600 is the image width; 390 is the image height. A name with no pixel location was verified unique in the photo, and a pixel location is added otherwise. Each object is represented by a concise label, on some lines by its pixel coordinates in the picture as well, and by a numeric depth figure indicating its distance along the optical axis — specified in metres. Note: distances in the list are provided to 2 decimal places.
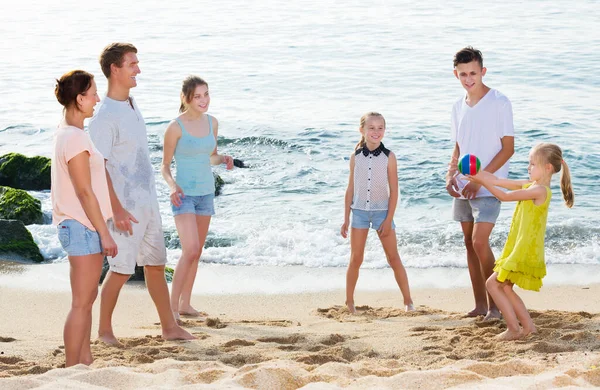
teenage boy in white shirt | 10.72
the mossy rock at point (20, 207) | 18.54
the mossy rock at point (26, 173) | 22.38
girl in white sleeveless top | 11.81
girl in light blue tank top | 11.18
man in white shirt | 9.36
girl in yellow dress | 9.43
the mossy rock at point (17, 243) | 15.61
